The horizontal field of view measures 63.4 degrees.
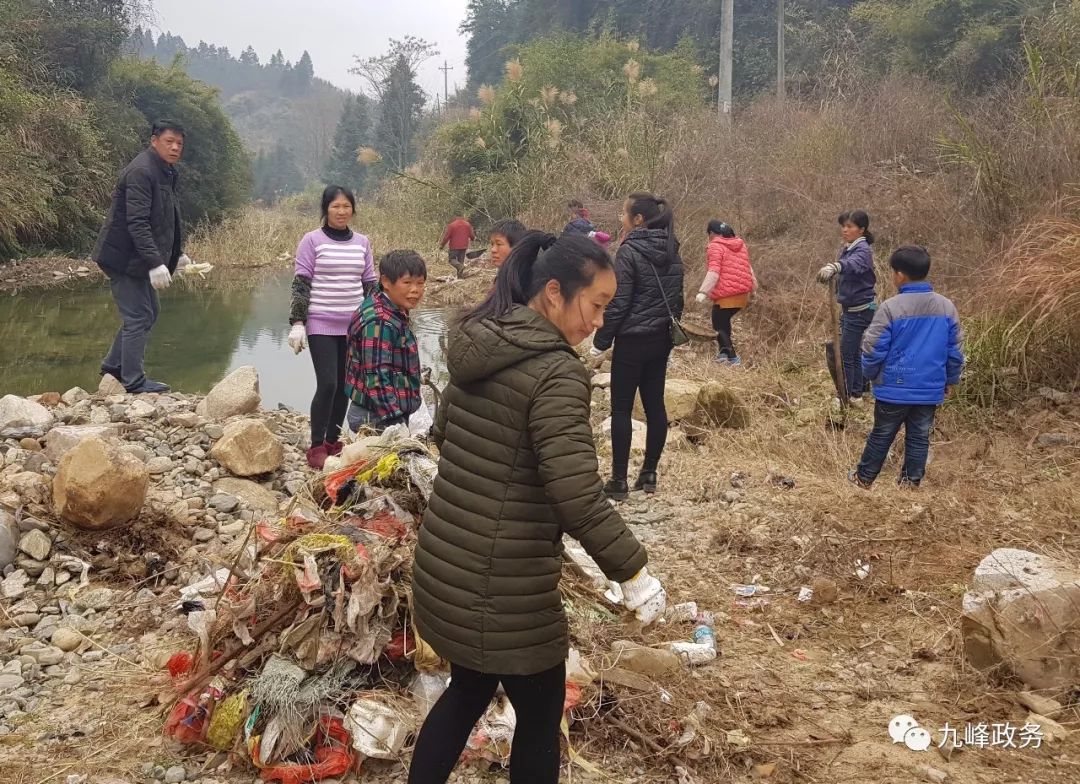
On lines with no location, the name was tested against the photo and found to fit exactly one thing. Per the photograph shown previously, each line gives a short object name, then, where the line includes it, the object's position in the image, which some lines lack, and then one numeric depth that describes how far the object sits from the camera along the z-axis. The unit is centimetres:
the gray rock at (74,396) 593
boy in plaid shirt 394
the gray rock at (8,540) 366
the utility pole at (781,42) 2417
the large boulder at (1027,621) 277
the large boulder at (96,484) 377
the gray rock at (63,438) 446
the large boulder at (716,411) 656
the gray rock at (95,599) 357
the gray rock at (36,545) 373
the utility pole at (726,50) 1720
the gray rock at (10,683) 298
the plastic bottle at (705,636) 322
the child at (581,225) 623
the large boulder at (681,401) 657
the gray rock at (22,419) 496
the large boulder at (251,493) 464
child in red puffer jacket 826
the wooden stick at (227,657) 262
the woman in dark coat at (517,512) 184
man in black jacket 561
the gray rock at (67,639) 329
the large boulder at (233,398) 577
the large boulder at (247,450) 488
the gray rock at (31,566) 369
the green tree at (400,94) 3700
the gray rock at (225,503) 448
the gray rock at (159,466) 467
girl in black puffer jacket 458
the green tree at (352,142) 4691
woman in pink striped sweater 470
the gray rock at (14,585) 357
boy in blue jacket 458
